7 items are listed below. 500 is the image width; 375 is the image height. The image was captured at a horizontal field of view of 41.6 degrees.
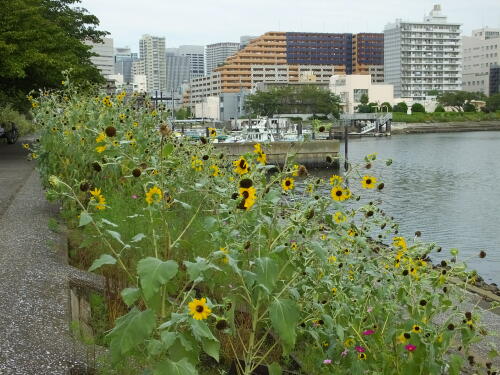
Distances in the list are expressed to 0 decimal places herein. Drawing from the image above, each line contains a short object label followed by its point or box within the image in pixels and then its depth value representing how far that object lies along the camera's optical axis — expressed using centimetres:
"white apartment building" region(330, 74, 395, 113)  13012
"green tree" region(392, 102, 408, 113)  12319
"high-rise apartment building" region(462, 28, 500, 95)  16100
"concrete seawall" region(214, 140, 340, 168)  3447
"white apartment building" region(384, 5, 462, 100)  15738
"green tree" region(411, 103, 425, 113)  12469
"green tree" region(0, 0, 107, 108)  1797
